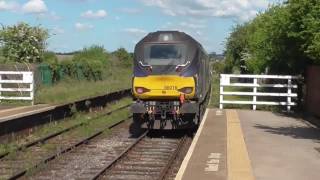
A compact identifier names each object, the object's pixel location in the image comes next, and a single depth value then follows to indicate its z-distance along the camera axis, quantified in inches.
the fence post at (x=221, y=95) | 962.4
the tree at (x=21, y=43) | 1811.0
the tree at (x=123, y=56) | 3270.2
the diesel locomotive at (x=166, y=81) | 652.1
